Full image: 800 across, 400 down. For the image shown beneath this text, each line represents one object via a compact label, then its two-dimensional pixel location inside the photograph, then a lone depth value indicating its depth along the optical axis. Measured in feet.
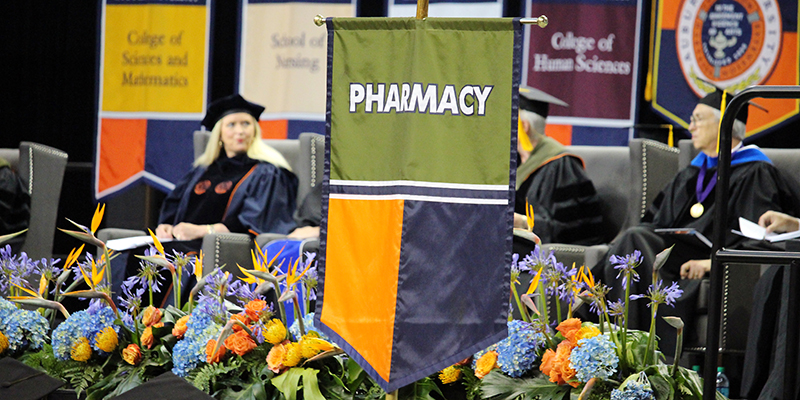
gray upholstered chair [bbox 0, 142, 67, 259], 52.16
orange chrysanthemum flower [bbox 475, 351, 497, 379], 39.11
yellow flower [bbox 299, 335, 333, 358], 39.31
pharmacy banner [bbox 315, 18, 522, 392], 38.79
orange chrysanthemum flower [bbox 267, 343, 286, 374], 39.27
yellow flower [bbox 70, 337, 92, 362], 40.20
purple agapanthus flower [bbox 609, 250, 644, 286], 38.42
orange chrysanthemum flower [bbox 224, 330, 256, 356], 39.46
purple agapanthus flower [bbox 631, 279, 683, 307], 38.30
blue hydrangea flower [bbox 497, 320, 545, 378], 38.96
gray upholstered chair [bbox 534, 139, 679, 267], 50.81
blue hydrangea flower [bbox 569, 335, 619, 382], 38.36
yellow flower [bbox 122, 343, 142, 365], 40.03
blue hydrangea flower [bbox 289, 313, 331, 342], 39.78
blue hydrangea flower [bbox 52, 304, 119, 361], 40.21
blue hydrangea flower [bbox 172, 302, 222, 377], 39.60
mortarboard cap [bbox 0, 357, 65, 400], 39.62
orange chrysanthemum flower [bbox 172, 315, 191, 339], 40.01
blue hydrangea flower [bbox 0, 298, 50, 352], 40.79
